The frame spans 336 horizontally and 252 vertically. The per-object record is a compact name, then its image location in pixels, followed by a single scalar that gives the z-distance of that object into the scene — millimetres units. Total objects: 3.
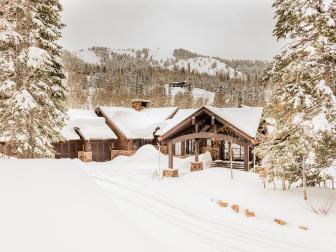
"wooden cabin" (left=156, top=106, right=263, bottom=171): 20969
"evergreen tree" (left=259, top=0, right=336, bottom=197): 11914
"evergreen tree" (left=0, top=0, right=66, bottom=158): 16859
